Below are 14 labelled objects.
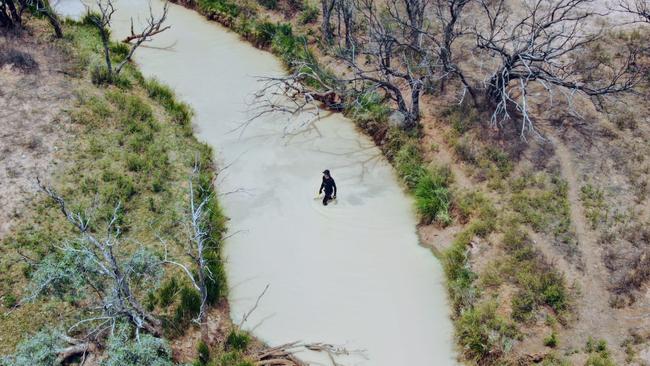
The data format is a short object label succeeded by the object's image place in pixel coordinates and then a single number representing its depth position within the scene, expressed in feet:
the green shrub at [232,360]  35.55
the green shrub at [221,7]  72.54
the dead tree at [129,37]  59.52
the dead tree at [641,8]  55.11
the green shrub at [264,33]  68.28
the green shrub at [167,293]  39.40
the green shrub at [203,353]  36.09
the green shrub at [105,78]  59.06
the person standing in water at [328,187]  46.50
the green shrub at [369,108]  55.72
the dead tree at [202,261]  35.22
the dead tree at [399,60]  52.42
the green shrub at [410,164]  49.67
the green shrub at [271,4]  73.00
